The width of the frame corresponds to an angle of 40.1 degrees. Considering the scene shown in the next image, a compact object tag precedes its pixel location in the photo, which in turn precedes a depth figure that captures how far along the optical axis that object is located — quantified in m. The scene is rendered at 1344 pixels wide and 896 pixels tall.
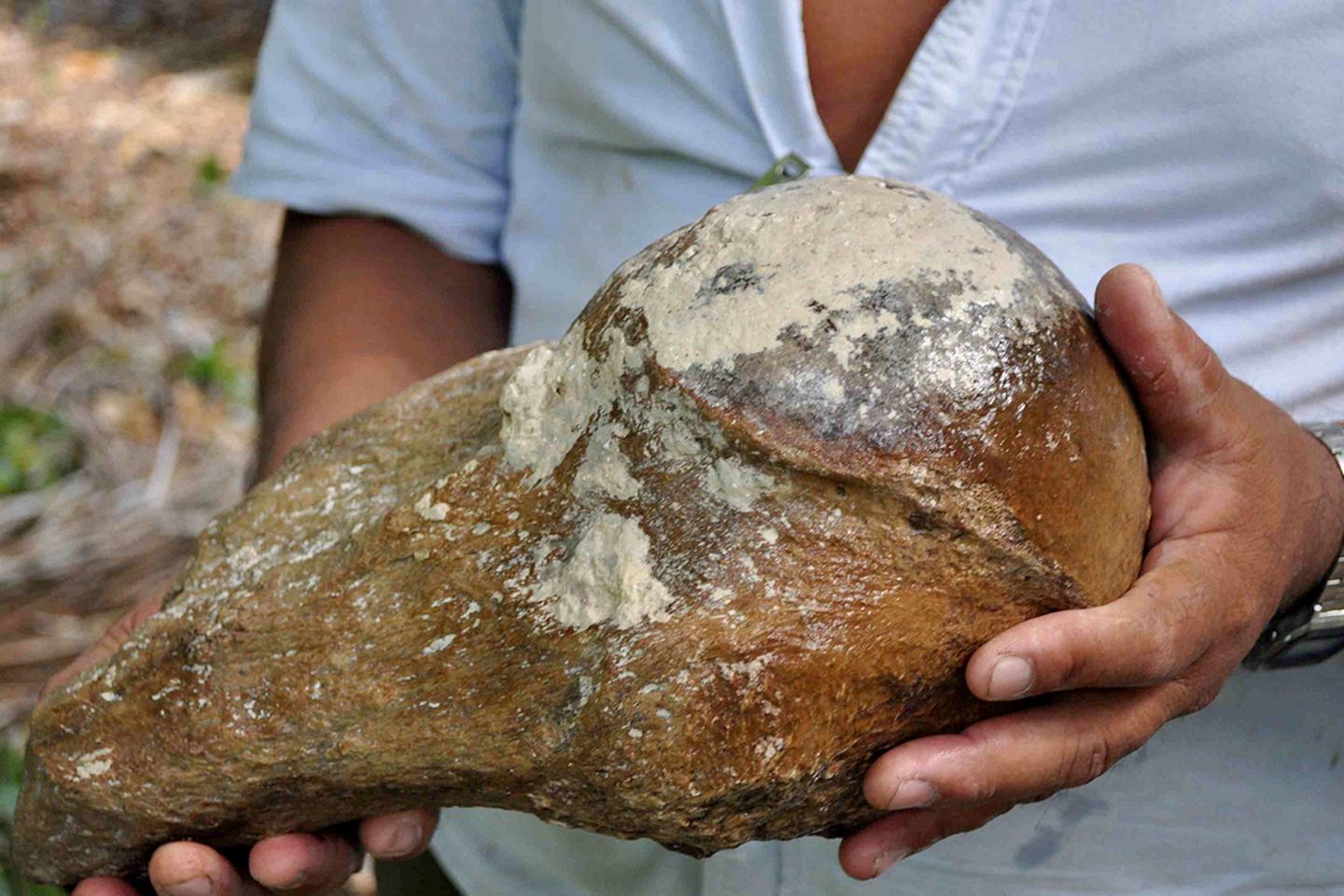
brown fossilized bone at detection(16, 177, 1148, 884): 0.49
